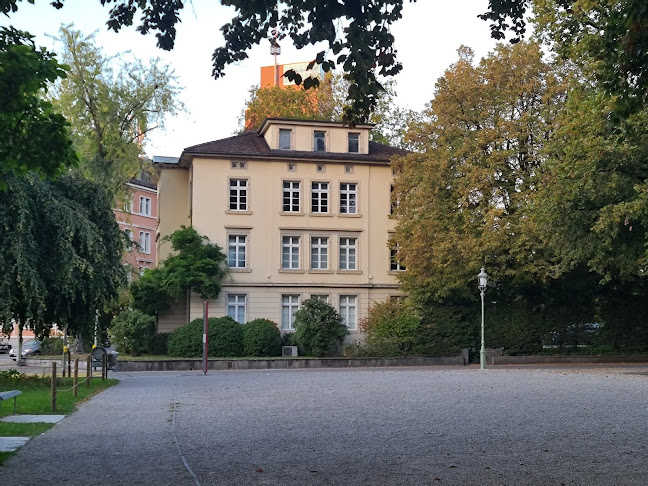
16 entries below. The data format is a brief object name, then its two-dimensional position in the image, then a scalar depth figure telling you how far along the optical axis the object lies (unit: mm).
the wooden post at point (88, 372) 25109
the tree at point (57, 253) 23484
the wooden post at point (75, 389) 21047
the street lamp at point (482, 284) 36500
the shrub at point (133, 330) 45594
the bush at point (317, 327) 45562
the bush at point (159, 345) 46406
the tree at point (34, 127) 10867
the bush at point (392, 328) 44344
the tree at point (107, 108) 44969
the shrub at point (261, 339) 45375
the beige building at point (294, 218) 48875
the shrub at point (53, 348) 50794
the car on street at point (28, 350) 49897
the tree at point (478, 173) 40000
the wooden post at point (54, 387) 17172
